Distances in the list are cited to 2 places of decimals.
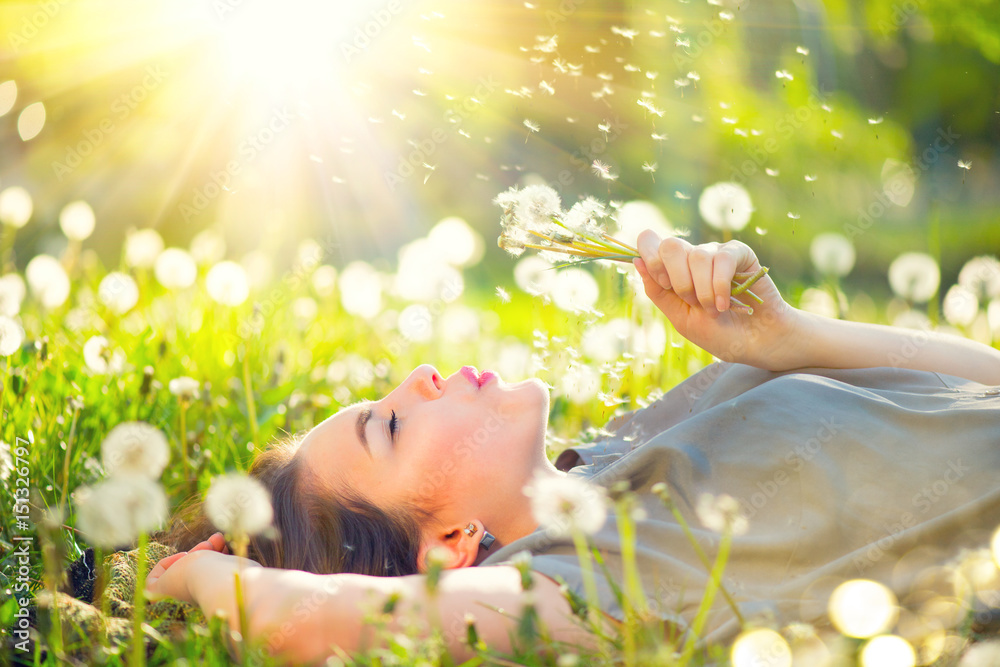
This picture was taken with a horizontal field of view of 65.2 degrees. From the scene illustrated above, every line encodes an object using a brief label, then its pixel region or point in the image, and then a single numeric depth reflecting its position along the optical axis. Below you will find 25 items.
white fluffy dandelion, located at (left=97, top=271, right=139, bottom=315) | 3.08
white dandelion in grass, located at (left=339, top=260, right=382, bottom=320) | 3.61
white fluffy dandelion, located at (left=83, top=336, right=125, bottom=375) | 2.45
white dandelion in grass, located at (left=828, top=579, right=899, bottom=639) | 1.32
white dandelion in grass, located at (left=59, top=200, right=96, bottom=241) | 3.10
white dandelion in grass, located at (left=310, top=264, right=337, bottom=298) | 4.05
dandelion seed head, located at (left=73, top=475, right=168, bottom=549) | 1.07
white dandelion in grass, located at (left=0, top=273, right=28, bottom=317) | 2.30
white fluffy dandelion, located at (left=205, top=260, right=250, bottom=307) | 3.16
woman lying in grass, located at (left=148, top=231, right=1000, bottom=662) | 1.42
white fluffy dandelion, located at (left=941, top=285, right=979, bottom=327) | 3.05
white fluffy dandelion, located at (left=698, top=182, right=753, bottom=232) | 2.60
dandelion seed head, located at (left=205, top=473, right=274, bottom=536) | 1.12
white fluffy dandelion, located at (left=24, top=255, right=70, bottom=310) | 2.74
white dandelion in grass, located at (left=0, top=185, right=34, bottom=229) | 2.98
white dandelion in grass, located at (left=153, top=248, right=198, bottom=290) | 3.32
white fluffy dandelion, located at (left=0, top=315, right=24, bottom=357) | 2.04
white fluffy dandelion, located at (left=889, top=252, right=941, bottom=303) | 3.11
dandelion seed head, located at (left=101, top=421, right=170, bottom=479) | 1.13
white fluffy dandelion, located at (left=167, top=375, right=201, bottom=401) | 2.07
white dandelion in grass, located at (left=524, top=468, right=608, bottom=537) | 1.10
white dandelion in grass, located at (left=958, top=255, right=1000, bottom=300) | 3.05
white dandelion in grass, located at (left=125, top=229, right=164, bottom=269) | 3.47
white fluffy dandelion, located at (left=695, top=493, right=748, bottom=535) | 1.03
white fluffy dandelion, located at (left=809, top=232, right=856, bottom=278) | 3.24
